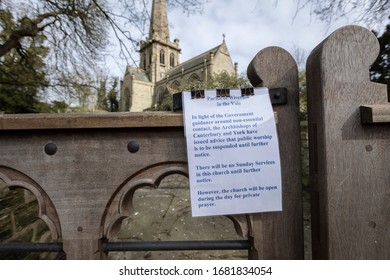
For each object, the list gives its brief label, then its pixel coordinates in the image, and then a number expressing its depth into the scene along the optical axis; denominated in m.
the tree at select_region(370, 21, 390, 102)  3.37
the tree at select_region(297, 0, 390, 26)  2.52
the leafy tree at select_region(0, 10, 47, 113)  4.10
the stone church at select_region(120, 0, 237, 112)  29.52
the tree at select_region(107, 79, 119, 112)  26.22
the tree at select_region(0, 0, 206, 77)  3.69
